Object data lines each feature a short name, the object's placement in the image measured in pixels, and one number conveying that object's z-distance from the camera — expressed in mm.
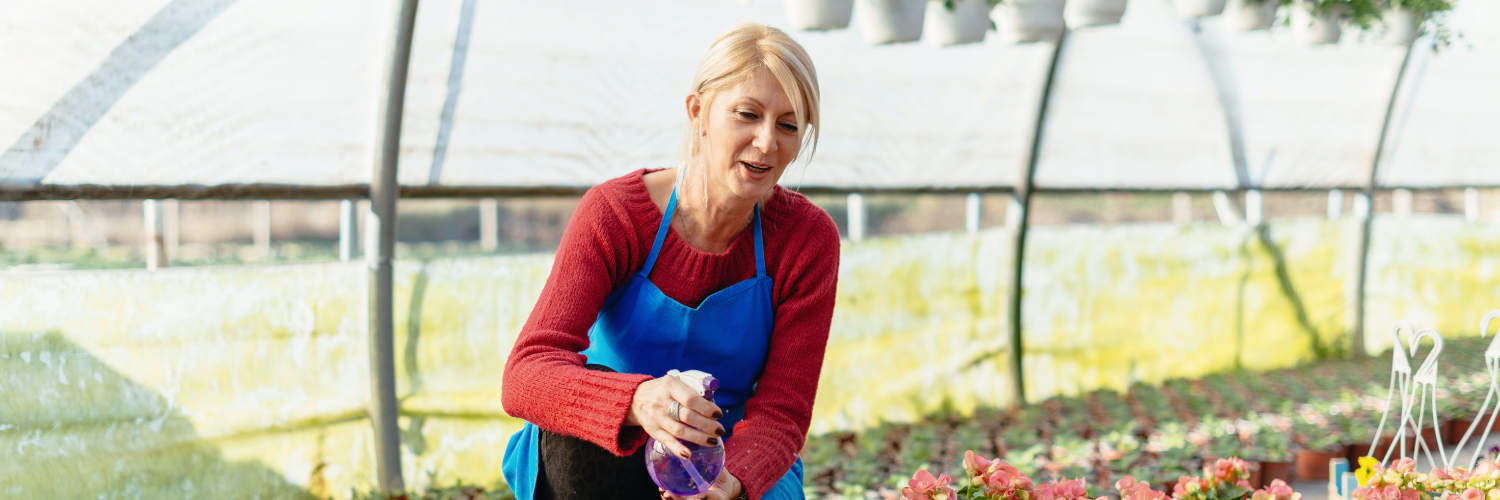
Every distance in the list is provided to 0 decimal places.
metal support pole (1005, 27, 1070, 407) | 4527
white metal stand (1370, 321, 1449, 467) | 1956
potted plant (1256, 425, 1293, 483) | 3637
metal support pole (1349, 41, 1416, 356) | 6156
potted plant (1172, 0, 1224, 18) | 3477
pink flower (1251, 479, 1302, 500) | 1921
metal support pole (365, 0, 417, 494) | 2996
